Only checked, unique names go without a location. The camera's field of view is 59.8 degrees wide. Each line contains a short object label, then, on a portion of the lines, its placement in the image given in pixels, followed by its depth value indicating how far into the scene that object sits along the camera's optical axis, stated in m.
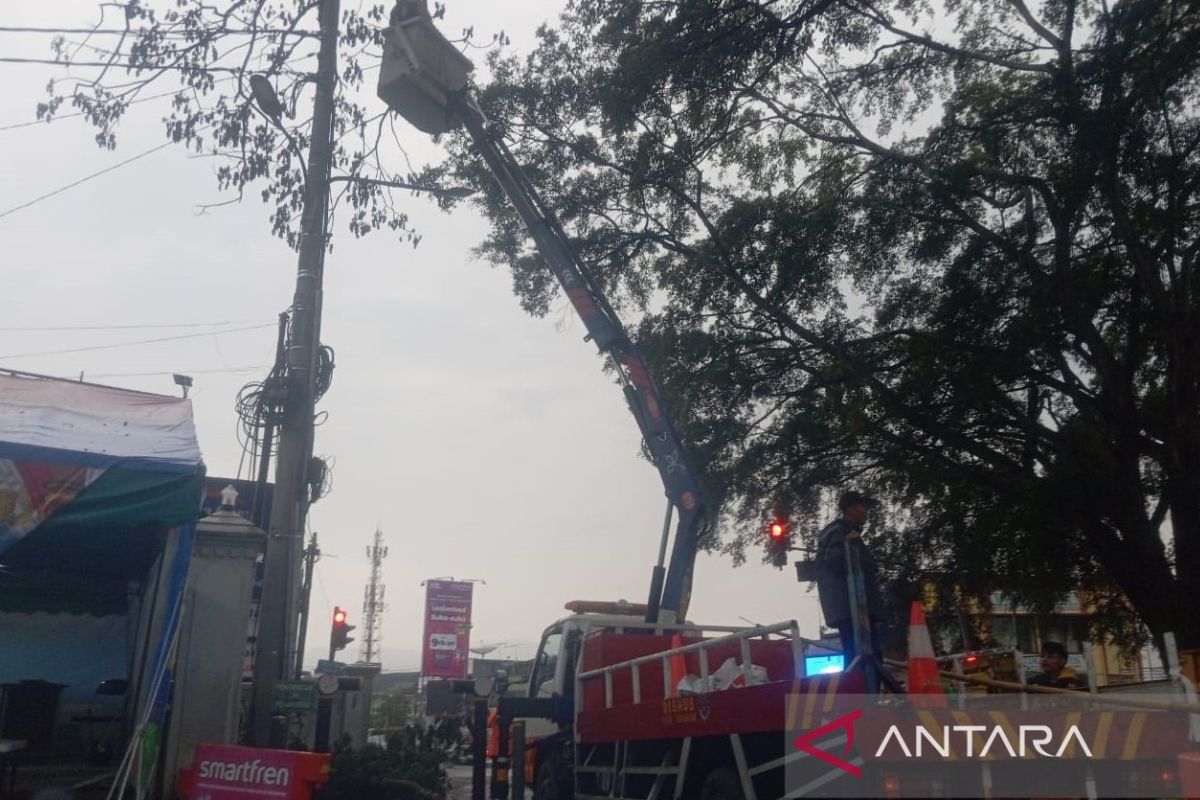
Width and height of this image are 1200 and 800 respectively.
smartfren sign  8.02
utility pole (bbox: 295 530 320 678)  16.32
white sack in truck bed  7.37
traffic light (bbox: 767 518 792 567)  15.14
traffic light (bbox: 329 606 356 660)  17.70
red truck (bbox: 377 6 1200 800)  6.39
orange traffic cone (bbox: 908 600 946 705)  5.96
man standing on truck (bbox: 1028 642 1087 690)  7.99
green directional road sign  10.26
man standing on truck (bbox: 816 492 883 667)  6.74
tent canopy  8.43
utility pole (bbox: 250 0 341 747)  10.38
